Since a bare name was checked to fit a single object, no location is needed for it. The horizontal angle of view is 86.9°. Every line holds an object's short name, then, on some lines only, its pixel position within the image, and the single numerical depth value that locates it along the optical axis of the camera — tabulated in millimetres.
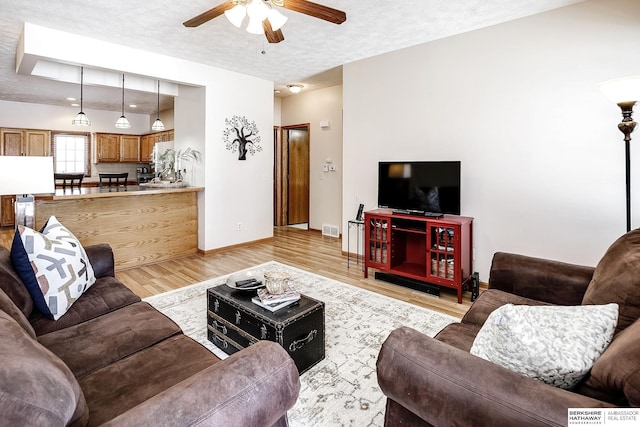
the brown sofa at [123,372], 757
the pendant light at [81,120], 5383
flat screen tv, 3363
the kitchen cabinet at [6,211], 6887
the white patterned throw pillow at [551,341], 976
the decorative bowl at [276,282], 2088
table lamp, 2369
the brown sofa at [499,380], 846
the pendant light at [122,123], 5668
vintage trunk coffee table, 1912
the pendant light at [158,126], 5828
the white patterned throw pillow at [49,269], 1709
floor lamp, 2037
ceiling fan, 2225
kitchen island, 3734
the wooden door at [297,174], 7074
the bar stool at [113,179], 6727
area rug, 1742
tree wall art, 4977
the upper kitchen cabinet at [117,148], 8000
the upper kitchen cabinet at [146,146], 8107
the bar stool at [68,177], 5145
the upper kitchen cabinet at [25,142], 6898
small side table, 4510
